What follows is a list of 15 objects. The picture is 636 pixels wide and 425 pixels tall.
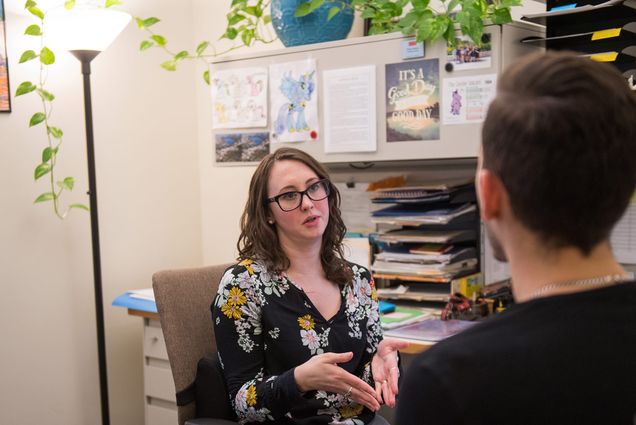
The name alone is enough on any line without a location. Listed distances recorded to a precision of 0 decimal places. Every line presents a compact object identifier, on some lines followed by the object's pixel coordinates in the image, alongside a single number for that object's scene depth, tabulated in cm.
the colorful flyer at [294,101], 231
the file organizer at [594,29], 188
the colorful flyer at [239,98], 242
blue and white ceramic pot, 233
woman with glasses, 157
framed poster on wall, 249
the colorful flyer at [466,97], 200
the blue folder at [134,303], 251
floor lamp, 235
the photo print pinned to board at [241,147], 244
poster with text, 208
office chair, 170
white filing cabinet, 254
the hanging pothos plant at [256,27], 196
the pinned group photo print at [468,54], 199
